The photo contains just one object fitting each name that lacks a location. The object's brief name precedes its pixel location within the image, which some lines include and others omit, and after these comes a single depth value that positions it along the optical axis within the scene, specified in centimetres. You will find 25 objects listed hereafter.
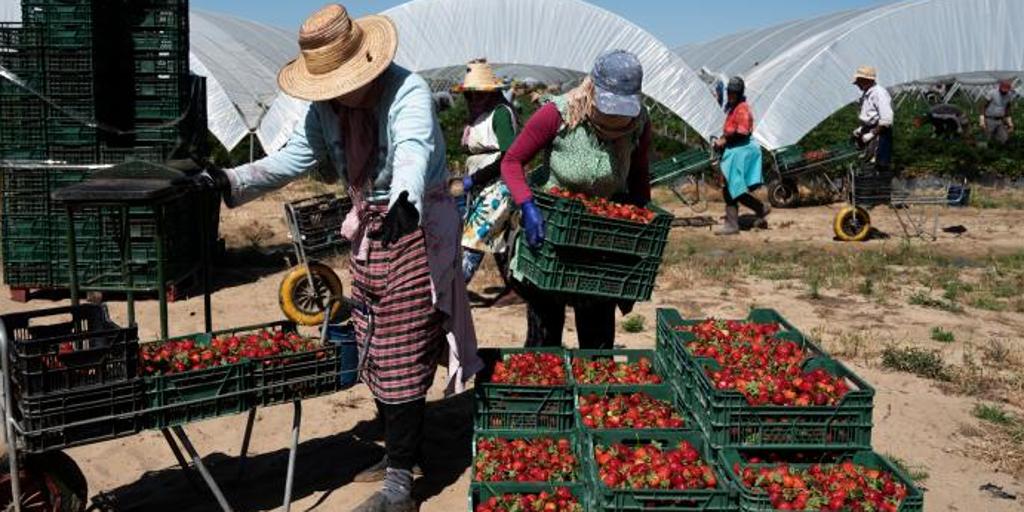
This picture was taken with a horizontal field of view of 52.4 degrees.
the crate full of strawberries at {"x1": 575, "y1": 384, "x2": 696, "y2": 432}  450
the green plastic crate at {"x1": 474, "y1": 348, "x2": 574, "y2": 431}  470
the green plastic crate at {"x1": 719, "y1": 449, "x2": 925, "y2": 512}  352
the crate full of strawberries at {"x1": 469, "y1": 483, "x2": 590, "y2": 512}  400
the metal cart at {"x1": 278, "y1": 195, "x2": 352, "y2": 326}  810
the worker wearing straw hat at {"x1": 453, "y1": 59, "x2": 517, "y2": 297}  764
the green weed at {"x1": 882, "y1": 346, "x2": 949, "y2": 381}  690
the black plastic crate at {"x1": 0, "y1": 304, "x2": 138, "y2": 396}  372
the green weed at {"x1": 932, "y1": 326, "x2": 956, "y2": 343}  786
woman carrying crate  476
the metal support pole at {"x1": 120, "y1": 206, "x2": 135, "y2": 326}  449
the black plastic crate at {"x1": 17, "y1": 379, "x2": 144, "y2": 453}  373
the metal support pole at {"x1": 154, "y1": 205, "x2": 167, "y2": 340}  442
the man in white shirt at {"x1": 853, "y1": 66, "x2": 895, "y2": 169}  1324
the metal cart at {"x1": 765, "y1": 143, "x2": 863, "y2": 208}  1518
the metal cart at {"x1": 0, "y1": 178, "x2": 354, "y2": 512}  377
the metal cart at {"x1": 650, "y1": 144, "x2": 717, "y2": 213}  1451
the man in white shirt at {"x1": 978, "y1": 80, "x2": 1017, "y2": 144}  2221
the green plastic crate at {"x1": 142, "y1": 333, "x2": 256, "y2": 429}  402
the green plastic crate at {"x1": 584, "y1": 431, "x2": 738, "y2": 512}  356
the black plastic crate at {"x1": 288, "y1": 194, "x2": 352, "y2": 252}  811
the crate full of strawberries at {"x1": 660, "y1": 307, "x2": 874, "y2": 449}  399
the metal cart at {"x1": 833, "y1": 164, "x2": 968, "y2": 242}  1242
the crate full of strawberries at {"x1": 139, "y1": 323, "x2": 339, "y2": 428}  405
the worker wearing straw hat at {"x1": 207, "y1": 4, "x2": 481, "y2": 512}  430
